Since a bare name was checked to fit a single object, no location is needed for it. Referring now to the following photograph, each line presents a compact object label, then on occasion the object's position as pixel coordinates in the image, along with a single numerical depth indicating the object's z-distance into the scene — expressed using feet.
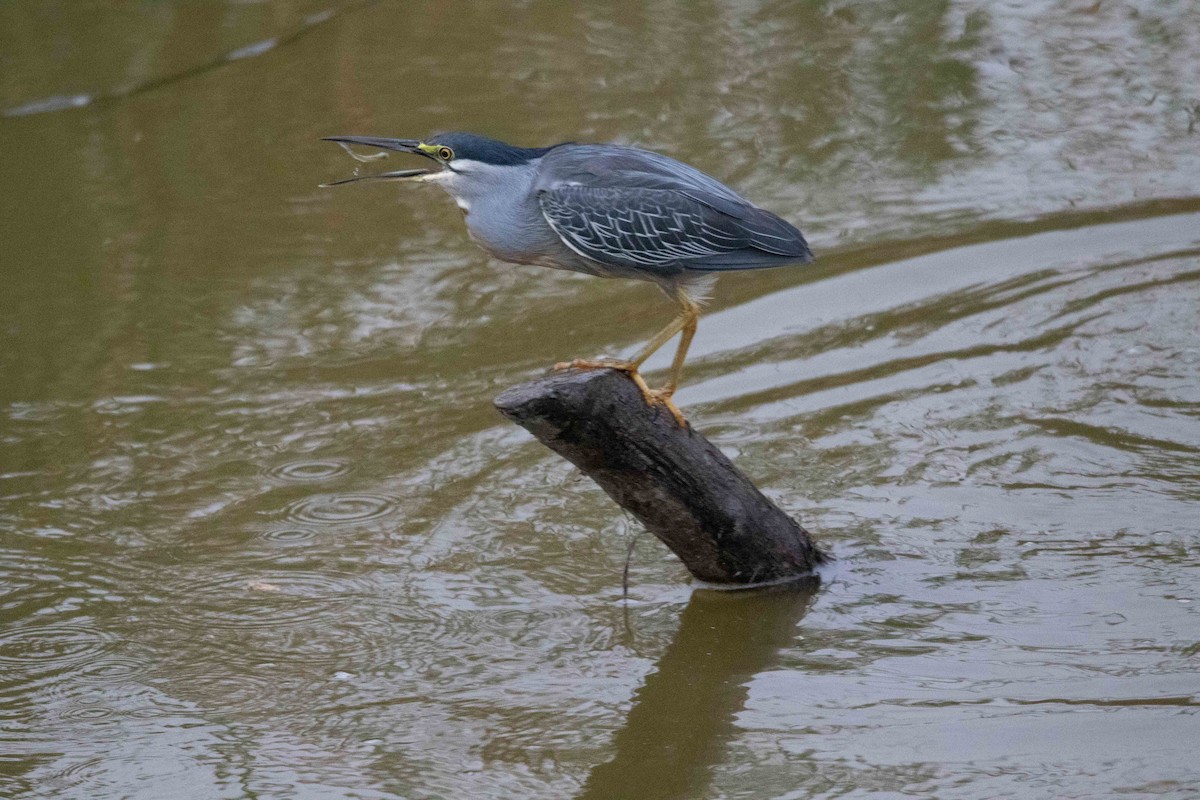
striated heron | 31.17
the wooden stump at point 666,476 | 29.07
